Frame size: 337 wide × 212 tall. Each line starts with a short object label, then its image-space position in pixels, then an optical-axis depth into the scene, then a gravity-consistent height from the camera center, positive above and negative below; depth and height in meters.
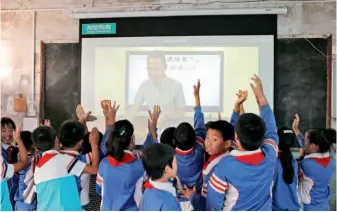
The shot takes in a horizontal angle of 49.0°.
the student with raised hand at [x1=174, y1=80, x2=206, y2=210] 2.09 -0.31
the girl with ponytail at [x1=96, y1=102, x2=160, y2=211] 2.04 -0.41
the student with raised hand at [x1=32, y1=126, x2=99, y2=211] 2.04 -0.42
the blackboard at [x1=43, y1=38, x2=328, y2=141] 3.74 +0.21
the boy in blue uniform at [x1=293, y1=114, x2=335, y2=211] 2.34 -0.43
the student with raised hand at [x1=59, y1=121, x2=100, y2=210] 2.17 -0.27
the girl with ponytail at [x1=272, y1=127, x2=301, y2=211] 2.13 -0.44
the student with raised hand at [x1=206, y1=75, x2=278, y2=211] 1.71 -0.33
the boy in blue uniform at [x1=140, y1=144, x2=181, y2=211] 1.57 -0.35
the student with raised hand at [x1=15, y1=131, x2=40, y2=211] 2.39 -0.58
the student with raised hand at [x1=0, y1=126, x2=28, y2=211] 2.27 -0.42
